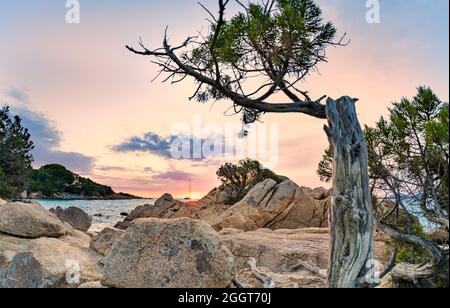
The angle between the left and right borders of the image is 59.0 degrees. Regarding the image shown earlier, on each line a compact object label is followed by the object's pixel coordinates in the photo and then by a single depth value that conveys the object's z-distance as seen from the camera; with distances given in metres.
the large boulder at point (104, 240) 12.83
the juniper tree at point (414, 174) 6.73
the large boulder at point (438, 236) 7.46
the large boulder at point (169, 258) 6.36
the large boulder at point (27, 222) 12.38
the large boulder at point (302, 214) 26.17
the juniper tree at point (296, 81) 5.30
